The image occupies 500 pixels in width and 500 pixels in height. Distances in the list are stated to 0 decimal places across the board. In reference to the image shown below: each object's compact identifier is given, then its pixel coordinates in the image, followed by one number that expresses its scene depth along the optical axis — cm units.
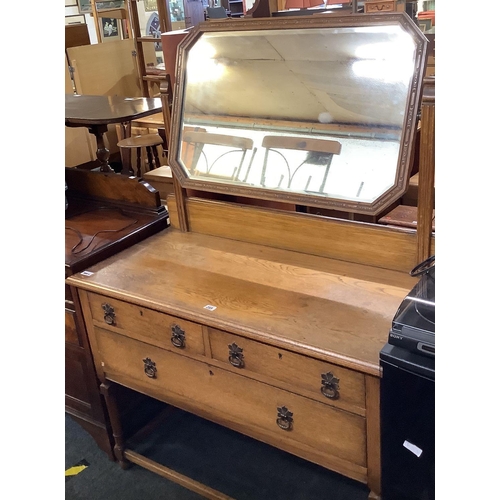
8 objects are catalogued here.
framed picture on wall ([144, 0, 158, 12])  442
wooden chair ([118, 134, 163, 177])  324
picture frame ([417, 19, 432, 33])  231
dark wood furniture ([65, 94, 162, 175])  220
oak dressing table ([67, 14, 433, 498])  126
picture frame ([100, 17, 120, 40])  482
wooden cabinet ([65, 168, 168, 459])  171
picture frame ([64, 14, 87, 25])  595
